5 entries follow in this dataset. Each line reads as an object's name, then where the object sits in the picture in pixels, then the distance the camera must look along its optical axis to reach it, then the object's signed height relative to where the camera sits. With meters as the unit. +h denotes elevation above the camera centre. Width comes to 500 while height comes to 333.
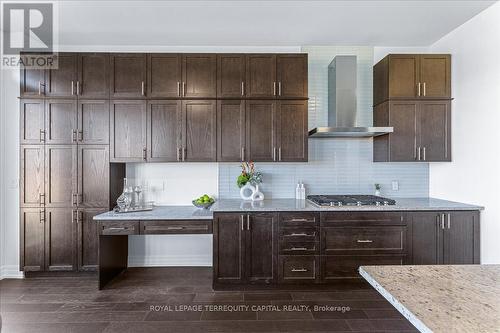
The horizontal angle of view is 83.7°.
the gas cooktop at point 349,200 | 2.97 -0.40
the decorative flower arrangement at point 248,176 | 3.39 -0.14
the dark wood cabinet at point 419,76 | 3.15 +1.01
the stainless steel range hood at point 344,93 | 3.28 +0.85
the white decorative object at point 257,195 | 3.40 -0.37
